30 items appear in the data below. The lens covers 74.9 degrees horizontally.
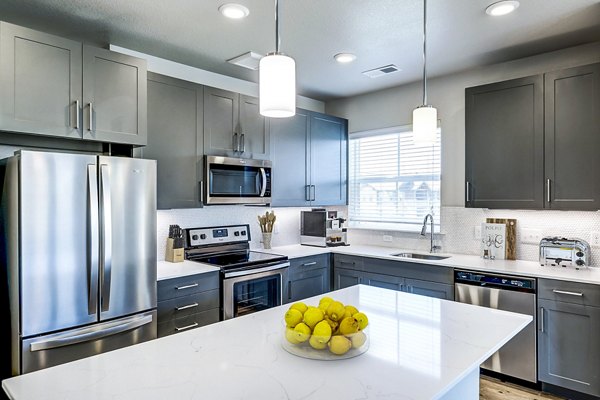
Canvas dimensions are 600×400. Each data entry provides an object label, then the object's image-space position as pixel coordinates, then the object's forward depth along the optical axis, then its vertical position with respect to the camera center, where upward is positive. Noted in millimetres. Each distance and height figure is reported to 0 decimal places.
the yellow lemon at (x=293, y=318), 1401 -428
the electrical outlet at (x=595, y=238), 3034 -312
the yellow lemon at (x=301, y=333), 1357 -466
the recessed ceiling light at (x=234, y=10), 2436 +1196
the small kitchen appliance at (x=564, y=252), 2994 -419
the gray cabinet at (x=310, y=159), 3951 +425
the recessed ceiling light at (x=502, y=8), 2396 +1195
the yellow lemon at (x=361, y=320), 1394 -437
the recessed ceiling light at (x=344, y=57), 3269 +1201
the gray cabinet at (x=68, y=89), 2221 +685
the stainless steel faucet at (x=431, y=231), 3869 -319
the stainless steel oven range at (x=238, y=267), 3058 -561
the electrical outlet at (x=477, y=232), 3646 -314
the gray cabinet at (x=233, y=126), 3332 +651
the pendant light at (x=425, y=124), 1883 +360
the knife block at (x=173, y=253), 3230 -452
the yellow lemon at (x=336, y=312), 1387 -404
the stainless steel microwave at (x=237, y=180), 3281 +162
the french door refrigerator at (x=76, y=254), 2070 -318
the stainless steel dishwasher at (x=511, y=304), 2877 -804
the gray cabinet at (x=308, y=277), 3697 -783
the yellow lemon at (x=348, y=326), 1360 -444
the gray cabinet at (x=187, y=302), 2715 -752
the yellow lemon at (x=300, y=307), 1449 -408
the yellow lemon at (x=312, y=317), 1370 -418
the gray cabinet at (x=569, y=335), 2641 -956
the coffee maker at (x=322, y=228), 4359 -342
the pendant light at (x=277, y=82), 1339 +403
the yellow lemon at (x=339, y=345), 1326 -497
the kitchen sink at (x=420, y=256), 3773 -571
